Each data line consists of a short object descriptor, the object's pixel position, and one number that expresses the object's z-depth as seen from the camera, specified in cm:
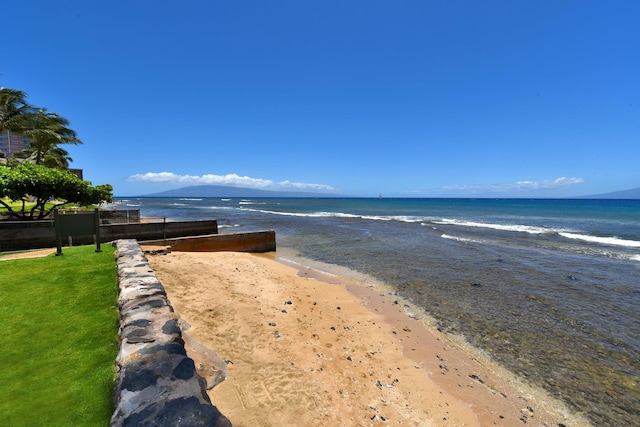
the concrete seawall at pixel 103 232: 1173
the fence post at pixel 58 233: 804
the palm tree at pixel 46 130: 2212
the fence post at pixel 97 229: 853
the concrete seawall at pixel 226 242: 1402
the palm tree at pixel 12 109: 1934
